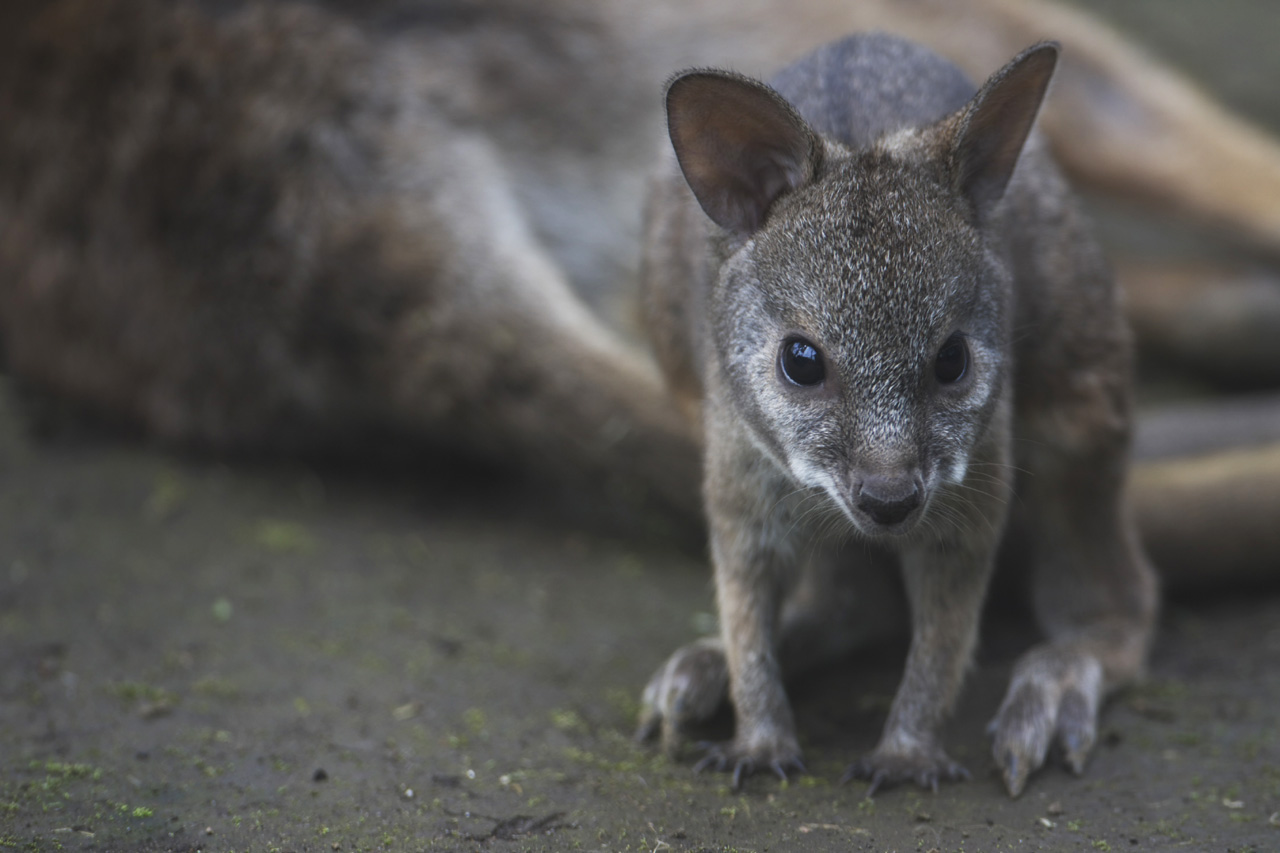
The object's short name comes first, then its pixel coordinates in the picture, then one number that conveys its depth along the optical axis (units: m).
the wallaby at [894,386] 5.18
